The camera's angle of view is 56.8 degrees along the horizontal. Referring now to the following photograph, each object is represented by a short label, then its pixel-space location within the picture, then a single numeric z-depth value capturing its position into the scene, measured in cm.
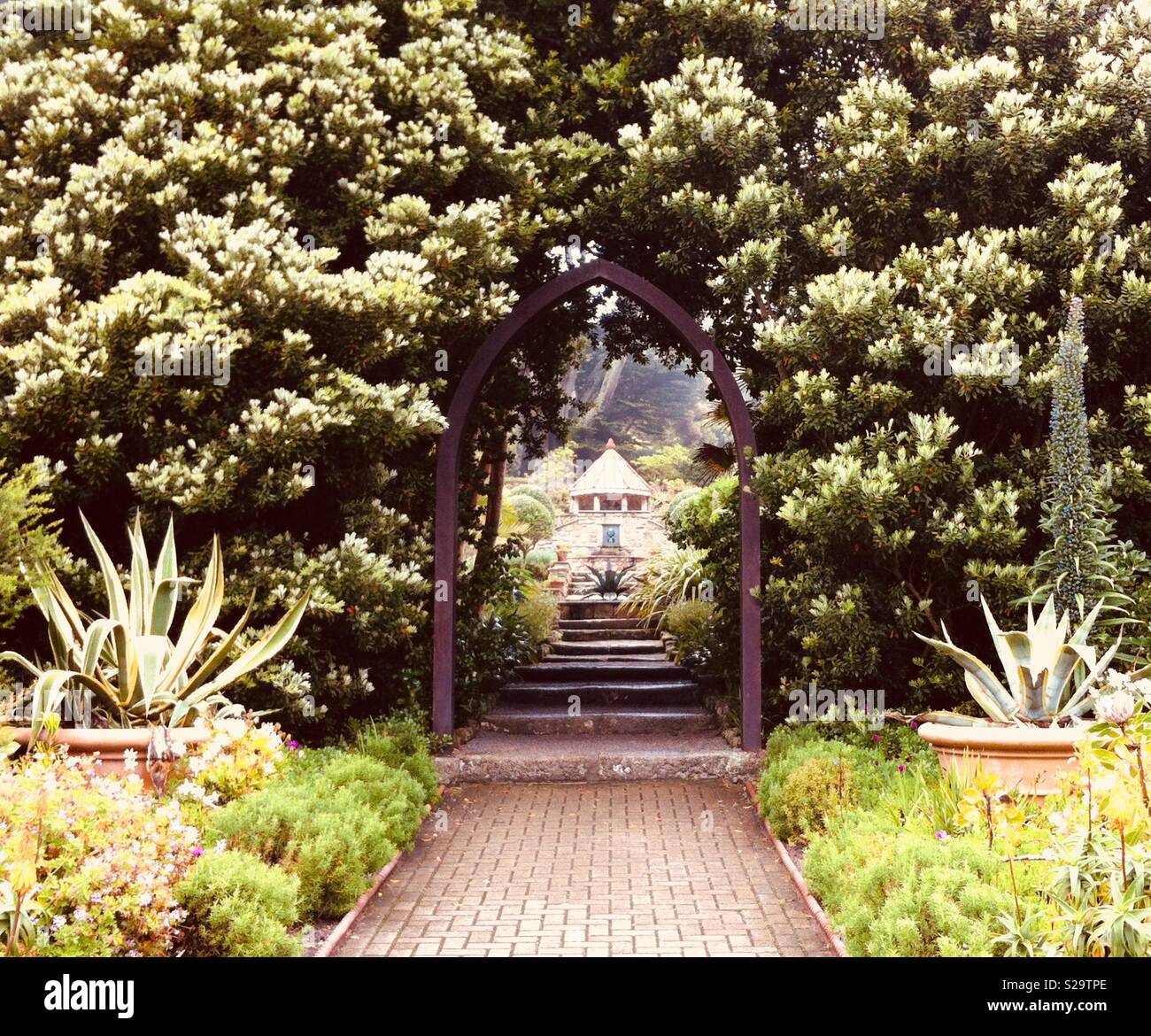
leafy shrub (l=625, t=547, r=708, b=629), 1373
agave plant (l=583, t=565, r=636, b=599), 1684
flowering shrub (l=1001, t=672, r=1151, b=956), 340
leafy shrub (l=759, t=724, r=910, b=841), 627
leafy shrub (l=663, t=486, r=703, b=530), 1485
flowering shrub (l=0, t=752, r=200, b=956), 359
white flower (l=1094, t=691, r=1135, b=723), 345
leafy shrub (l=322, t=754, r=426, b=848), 613
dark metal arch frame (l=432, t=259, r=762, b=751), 858
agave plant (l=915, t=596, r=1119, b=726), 605
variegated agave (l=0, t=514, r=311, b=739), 600
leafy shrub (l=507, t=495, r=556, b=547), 2003
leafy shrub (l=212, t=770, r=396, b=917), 498
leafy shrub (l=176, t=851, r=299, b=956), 412
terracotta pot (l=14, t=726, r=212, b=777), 559
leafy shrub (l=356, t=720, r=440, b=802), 726
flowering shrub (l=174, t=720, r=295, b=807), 570
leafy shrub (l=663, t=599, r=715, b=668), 1110
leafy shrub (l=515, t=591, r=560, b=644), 1293
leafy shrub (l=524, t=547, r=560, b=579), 1755
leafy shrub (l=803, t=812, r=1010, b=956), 386
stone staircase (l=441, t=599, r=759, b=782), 849
